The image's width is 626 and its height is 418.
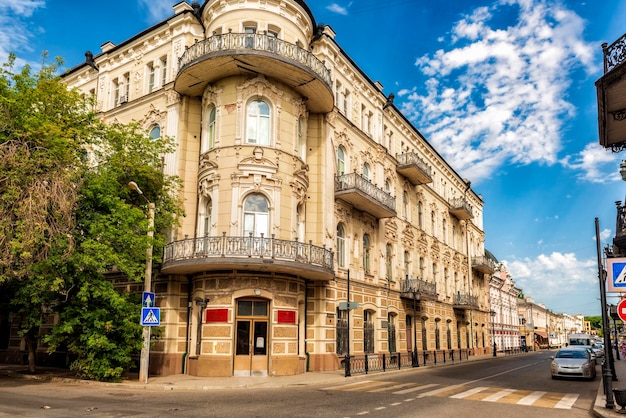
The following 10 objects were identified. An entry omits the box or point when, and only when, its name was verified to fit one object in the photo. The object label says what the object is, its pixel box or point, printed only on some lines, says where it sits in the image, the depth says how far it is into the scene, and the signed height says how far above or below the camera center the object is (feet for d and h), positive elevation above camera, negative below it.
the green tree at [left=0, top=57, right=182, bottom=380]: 54.54 +9.68
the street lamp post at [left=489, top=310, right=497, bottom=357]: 175.71 -6.07
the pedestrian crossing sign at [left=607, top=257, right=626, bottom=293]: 37.40 +2.77
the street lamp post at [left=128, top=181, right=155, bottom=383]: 60.26 +2.60
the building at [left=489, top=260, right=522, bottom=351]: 200.85 +0.42
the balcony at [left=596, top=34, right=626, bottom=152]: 31.96 +14.05
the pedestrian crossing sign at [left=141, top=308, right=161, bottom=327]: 58.49 -1.08
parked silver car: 71.20 -7.56
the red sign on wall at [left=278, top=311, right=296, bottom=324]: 69.51 -1.15
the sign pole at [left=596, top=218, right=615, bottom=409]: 40.81 -1.93
